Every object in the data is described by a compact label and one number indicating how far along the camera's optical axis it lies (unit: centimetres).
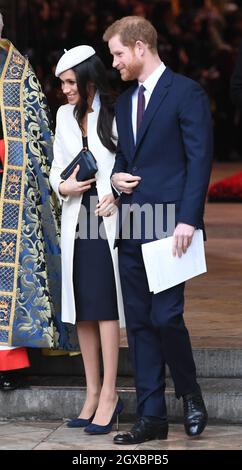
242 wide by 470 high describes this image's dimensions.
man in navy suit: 1129
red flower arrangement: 2695
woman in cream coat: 1200
